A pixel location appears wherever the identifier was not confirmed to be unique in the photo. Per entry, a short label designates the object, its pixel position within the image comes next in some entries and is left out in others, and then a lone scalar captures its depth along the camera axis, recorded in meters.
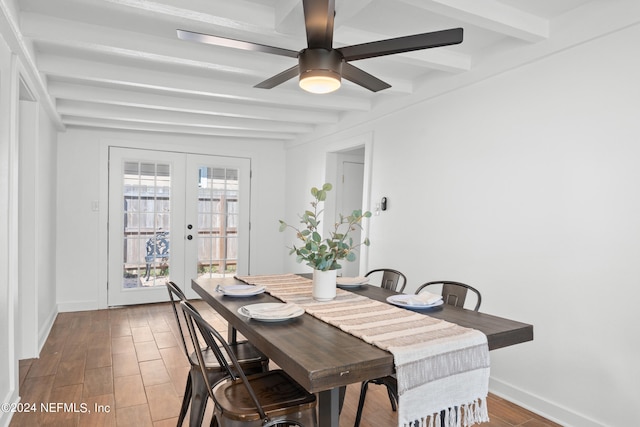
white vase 2.17
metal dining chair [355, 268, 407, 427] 1.97
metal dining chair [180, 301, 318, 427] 1.60
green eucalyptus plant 2.08
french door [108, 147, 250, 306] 5.31
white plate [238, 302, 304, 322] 1.79
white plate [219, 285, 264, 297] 2.27
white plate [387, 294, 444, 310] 2.07
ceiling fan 1.68
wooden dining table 1.32
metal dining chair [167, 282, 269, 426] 2.00
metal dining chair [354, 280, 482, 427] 2.36
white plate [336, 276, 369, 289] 2.62
